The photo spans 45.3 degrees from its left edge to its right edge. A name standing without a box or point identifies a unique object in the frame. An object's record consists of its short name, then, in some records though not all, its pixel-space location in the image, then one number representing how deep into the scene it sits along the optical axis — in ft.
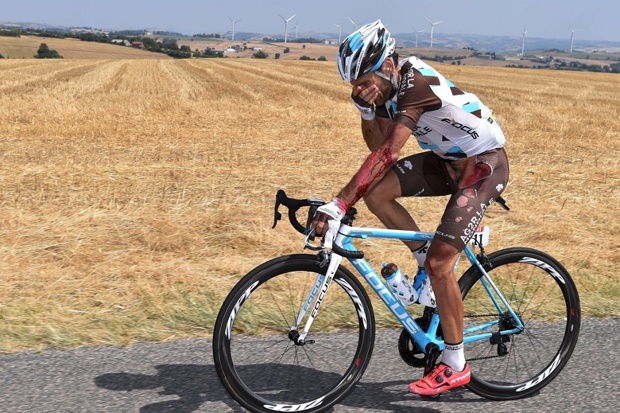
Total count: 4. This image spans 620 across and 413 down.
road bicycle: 11.50
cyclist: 11.30
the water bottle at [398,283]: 12.37
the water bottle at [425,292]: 12.65
